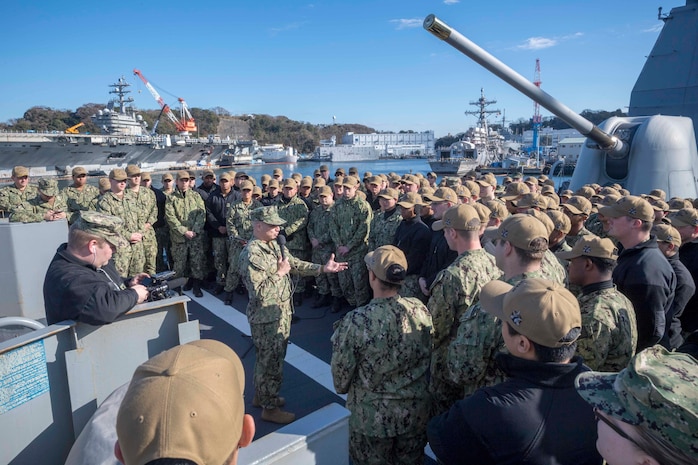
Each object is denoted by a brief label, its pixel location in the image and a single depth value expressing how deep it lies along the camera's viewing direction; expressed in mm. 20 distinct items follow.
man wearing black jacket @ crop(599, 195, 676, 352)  3167
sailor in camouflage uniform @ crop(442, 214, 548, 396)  2418
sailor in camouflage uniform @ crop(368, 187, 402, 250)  5781
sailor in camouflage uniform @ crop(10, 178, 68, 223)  6357
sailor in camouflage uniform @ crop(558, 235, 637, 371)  2537
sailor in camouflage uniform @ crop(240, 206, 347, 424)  3756
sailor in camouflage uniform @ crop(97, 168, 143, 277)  6320
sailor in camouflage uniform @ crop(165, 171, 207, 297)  6996
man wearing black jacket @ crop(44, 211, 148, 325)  2305
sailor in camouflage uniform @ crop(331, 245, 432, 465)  2586
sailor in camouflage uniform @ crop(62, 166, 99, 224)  7149
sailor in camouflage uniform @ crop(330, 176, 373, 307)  6262
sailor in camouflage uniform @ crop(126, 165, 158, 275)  6727
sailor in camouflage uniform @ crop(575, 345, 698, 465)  1008
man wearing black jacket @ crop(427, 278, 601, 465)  1698
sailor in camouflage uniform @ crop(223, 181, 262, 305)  6690
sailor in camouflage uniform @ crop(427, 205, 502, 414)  3057
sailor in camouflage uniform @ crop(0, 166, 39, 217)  6930
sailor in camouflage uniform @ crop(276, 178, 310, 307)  6895
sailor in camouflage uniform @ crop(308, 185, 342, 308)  6657
